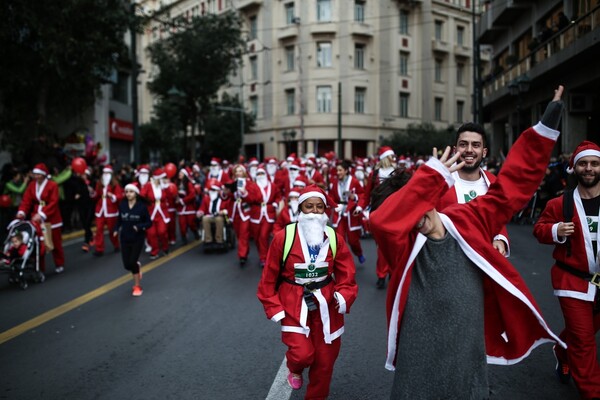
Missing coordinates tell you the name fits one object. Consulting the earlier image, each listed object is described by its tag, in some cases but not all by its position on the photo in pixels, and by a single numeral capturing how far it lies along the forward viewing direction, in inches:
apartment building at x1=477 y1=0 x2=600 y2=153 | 668.7
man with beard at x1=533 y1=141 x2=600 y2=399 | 164.1
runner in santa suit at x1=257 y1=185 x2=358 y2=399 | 163.5
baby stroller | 349.1
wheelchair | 491.5
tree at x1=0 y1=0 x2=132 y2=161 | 657.0
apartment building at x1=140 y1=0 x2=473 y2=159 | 1534.2
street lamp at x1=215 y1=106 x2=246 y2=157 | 1648.6
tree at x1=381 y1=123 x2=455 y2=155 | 1579.7
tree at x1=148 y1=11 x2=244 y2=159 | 1208.2
